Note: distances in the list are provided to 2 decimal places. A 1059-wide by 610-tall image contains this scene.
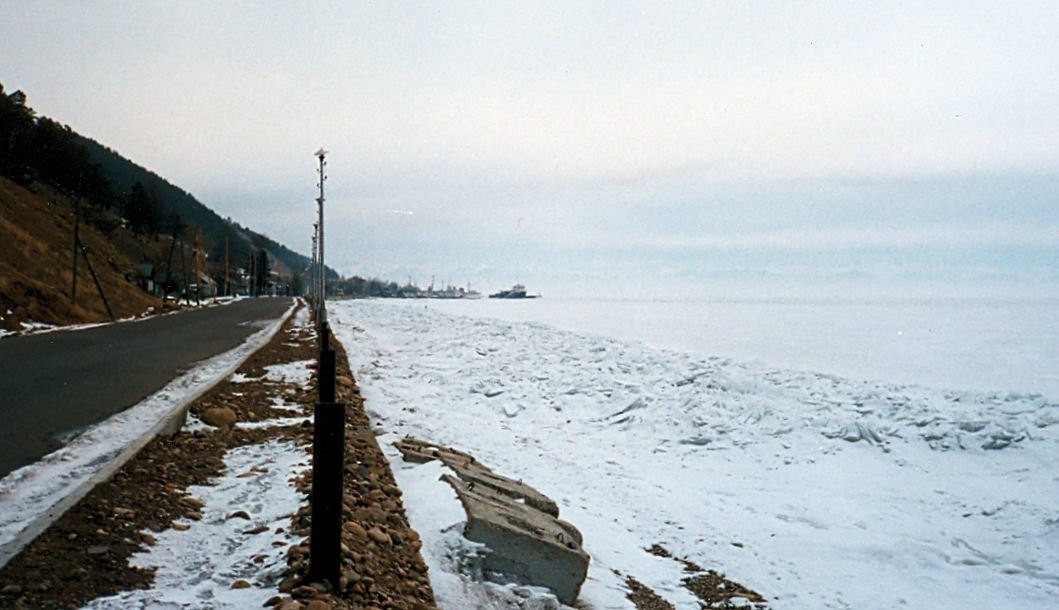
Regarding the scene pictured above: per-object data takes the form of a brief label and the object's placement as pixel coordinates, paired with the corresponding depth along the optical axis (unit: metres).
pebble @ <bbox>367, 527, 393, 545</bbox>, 4.65
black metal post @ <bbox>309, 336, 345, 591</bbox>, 3.50
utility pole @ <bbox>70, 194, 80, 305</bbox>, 26.30
